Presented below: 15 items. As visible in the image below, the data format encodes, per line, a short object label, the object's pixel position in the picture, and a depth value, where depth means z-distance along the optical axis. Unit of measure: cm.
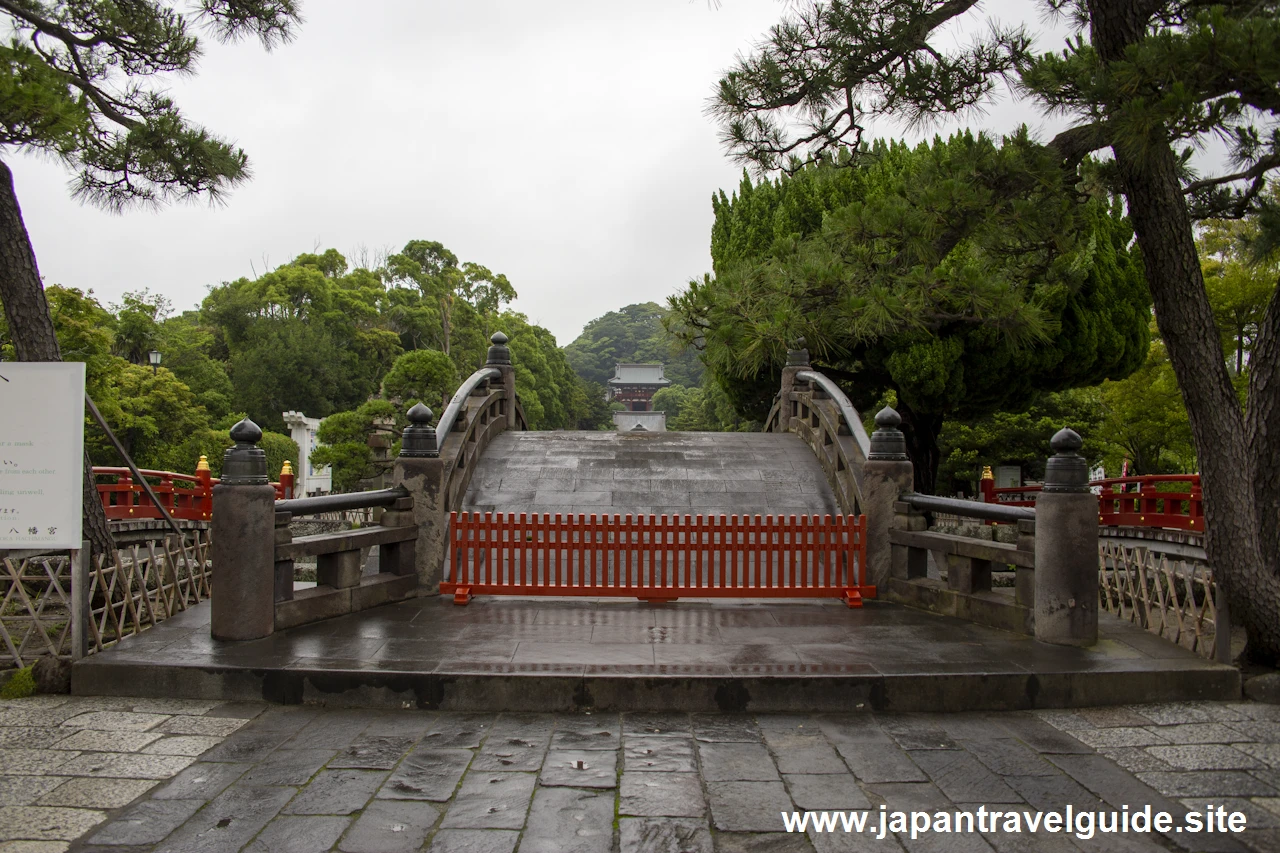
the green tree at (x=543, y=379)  4003
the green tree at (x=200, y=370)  3183
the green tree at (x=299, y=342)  3594
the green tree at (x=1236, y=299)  1755
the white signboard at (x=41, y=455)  504
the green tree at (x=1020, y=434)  2042
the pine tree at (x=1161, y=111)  411
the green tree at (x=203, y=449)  2500
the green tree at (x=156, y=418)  2391
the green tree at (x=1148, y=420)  1894
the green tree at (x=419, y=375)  2573
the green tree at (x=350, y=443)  2375
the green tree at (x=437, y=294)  3888
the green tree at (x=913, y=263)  539
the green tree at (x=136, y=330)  2773
